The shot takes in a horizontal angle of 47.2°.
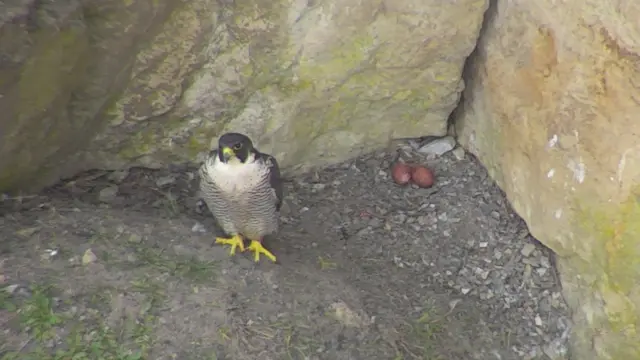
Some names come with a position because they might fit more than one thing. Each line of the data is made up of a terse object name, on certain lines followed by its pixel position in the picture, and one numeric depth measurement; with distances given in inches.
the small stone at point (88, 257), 102.5
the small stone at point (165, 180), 131.3
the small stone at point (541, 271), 125.3
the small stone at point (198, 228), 120.4
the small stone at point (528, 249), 128.1
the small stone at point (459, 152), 143.8
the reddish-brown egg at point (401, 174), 140.0
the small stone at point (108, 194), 124.3
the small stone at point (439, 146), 145.0
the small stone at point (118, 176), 128.5
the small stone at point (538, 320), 121.0
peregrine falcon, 105.8
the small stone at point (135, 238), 110.1
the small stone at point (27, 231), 105.7
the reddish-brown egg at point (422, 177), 139.6
